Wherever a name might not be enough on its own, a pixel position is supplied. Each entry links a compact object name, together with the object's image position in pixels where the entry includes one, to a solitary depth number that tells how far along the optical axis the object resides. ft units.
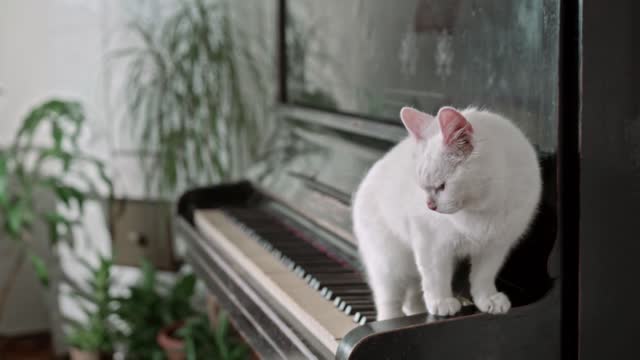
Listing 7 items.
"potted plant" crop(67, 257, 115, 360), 9.78
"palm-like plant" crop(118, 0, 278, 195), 9.36
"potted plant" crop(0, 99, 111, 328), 9.53
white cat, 3.53
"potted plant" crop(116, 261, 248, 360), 9.46
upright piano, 3.81
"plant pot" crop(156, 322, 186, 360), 8.97
